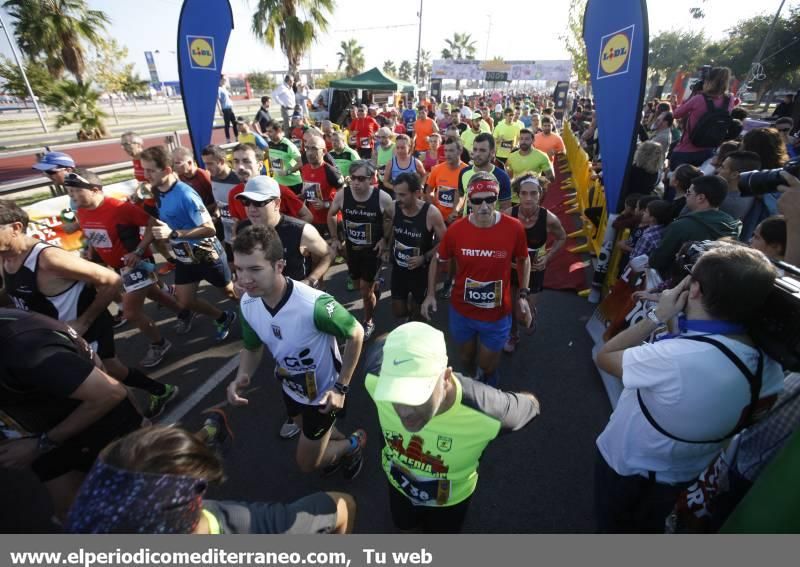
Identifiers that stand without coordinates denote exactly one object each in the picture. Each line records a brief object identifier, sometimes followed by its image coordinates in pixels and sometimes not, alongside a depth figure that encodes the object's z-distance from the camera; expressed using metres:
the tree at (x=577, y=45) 26.36
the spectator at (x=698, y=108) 5.68
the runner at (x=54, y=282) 2.63
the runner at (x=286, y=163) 6.80
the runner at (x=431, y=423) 1.57
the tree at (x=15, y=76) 15.69
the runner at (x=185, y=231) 4.08
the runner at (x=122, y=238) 3.85
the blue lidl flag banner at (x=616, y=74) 3.98
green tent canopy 16.64
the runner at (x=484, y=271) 3.25
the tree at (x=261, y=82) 54.06
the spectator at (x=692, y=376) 1.51
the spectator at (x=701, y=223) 3.07
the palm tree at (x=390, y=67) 87.27
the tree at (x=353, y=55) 51.28
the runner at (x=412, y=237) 4.01
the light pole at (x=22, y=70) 16.72
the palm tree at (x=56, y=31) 16.33
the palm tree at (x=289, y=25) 18.12
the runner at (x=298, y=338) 2.32
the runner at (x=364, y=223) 4.45
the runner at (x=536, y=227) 4.11
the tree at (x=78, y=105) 13.70
